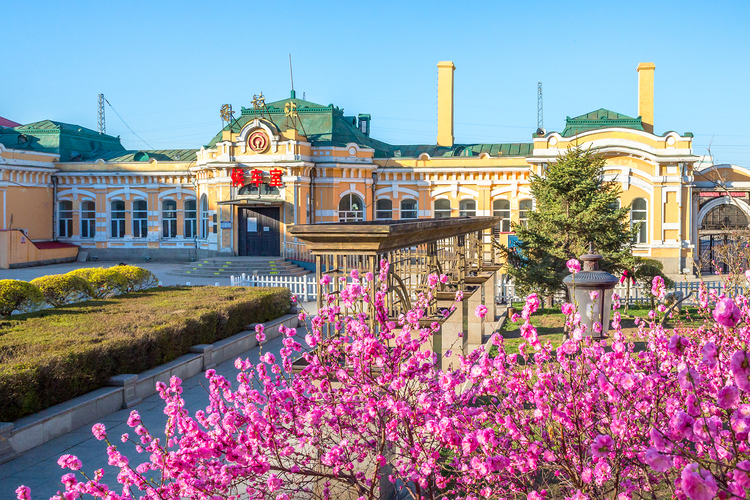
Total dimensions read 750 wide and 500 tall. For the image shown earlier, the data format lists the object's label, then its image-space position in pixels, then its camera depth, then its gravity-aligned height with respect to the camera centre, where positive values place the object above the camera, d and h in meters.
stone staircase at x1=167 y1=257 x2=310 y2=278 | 25.73 -1.11
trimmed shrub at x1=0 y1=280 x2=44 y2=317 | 12.44 -1.09
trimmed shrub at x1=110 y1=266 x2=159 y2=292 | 16.14 -0.93
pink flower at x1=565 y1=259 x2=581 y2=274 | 5.55 -0.21
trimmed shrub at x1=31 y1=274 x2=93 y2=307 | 13.73 -1.03
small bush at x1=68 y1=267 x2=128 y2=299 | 15.10 -0.95
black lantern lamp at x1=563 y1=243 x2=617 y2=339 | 7.79 -0.60
